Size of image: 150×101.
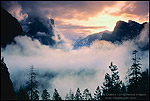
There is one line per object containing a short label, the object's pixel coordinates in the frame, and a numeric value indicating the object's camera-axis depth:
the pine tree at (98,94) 54.22
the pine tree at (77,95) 63.49
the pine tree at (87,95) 63.05
